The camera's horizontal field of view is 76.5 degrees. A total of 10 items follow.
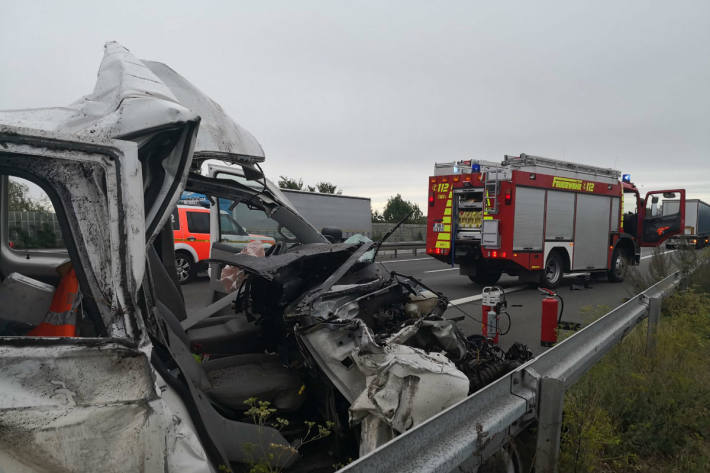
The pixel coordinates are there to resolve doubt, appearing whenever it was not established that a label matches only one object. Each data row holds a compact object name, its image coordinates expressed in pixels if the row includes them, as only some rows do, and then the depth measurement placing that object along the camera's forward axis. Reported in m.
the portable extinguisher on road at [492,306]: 4.87
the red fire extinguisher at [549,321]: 5.04
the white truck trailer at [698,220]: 23.66
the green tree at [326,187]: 41.69
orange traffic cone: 2.06
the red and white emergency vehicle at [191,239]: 10.62
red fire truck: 9.38
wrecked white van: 1.34
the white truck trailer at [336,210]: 18.42
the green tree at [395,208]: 34.33
